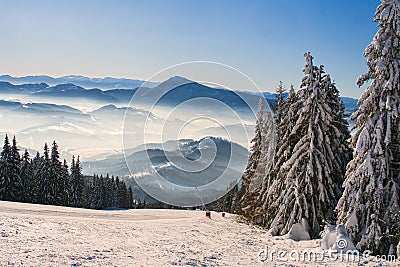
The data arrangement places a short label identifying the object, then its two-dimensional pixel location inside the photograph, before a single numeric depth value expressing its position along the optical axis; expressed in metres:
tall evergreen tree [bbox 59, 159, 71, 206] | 49.59
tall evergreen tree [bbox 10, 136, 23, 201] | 45.31
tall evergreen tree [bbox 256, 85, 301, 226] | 23.06
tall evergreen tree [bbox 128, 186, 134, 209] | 94.68
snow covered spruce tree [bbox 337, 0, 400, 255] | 15.75
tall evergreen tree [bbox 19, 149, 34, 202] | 49.76
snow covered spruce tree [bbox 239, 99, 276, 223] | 26.44
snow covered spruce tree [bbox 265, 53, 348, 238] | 20.98
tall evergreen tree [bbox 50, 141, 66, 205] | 48.53
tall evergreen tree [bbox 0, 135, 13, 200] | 44.56
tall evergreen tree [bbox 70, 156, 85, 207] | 56.66
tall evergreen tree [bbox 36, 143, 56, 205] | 48.09
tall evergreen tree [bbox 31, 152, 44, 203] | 49.03
